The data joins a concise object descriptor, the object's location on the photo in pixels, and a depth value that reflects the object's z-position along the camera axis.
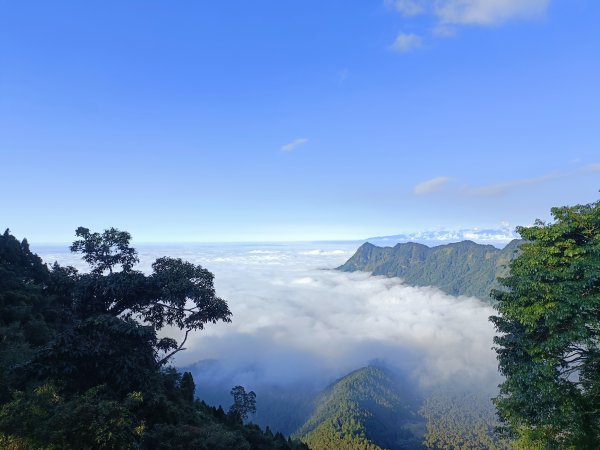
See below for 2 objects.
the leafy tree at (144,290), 27.03
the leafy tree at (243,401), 65.88
